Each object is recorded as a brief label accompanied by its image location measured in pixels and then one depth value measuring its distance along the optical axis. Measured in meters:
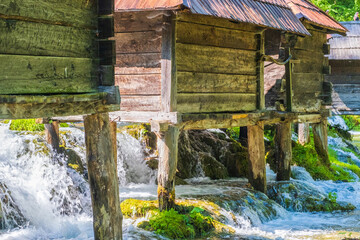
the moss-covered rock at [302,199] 12.93
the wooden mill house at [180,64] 9.84
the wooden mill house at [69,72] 5.92
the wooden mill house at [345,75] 19.67
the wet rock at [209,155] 14.22
